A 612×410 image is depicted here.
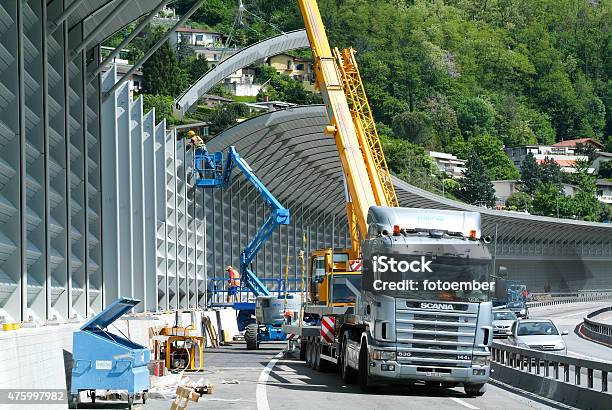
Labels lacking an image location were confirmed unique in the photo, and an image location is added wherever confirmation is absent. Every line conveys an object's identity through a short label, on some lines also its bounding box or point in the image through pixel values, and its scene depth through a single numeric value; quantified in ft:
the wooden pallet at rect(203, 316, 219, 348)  171.42
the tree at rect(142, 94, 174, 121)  606.14
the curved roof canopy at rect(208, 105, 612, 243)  225.56
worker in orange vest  204.95
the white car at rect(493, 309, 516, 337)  182.80
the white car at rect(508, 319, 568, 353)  137.80
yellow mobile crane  147.13
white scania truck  87.86
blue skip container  71.46
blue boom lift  205.98
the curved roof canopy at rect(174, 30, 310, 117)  282.56
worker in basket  207.92
